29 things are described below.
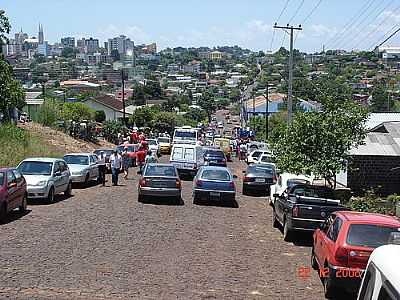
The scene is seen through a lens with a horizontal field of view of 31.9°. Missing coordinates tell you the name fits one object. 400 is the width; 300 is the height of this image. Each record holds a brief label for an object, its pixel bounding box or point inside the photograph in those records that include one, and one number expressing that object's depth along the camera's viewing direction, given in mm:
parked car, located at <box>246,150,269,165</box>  47522
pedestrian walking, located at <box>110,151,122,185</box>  30578
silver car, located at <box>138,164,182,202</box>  25062
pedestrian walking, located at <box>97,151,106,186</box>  32219
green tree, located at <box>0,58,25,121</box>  38469
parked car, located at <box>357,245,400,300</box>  4648
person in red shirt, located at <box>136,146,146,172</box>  37488
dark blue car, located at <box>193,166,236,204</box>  25797
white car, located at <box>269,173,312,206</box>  24738
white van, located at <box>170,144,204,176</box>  37219
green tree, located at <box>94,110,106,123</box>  99812
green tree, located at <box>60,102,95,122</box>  64875
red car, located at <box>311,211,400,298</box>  11266
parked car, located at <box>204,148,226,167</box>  41744
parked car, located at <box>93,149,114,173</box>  38250
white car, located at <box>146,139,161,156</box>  51206
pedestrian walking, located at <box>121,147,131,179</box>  36038
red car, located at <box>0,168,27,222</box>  18562
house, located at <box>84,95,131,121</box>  116875
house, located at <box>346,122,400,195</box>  29641
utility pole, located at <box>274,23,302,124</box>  43394
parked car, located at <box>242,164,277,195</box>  31719
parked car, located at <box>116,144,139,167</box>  44375
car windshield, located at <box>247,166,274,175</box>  32188
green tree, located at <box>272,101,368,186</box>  24297
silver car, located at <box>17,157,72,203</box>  23125
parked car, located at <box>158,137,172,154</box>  61250
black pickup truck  16953
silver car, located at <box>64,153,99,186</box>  30094
